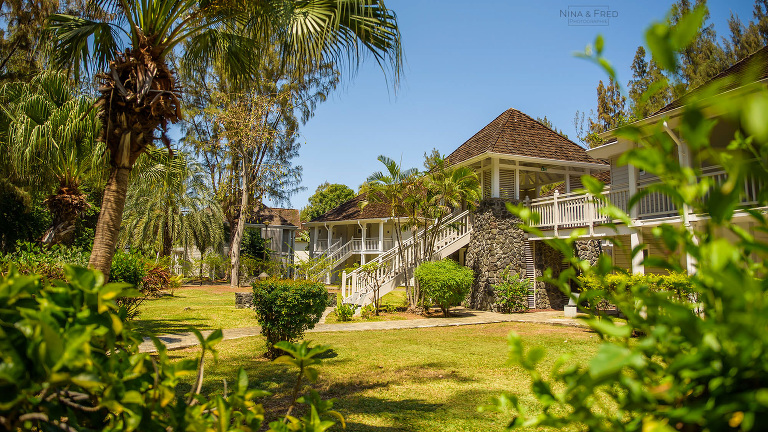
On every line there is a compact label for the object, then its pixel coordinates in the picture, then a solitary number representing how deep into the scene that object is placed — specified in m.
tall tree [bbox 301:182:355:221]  62.59
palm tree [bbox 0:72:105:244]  8.60
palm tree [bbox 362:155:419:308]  15.13
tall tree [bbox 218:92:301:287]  28.25
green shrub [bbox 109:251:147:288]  12.27
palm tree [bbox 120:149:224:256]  26.78
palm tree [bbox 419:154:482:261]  14.66
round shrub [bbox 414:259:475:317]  14.02
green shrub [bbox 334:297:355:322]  13.86
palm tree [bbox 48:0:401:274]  5.66
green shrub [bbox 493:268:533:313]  15.34
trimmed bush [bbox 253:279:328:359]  7.84
